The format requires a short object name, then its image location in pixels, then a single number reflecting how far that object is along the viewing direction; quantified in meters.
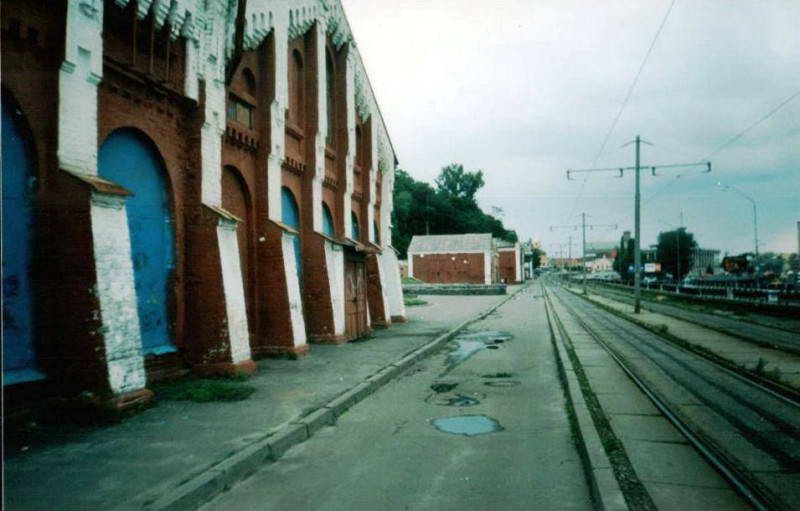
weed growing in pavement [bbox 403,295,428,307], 36.06
